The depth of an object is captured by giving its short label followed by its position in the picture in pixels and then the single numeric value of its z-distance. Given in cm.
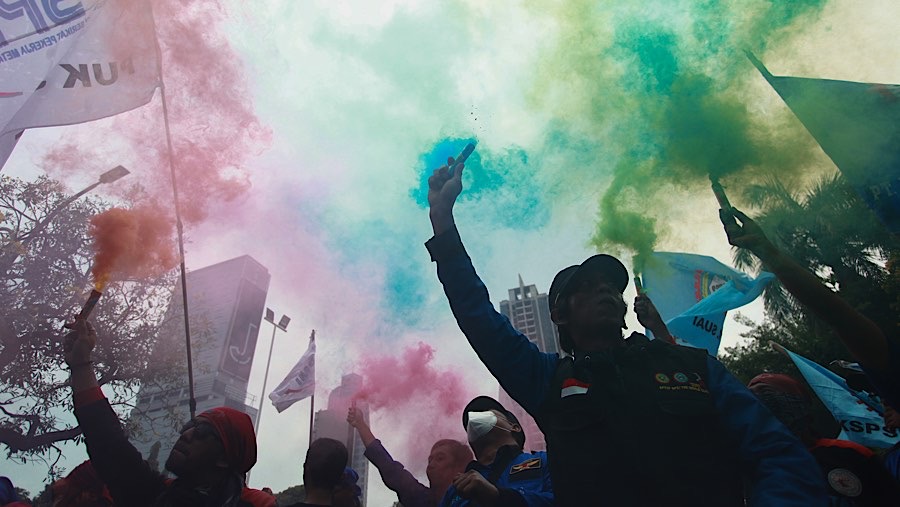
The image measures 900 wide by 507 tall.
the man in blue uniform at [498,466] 201
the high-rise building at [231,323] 5166
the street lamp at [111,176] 534
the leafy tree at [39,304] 1080
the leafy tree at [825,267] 1348
